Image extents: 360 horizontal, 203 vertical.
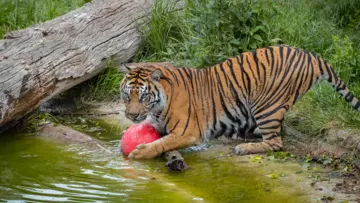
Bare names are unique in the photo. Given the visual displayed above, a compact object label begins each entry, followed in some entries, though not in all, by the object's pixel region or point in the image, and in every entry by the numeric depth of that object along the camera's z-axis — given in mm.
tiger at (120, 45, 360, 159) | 13102
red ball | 13141
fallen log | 13984
